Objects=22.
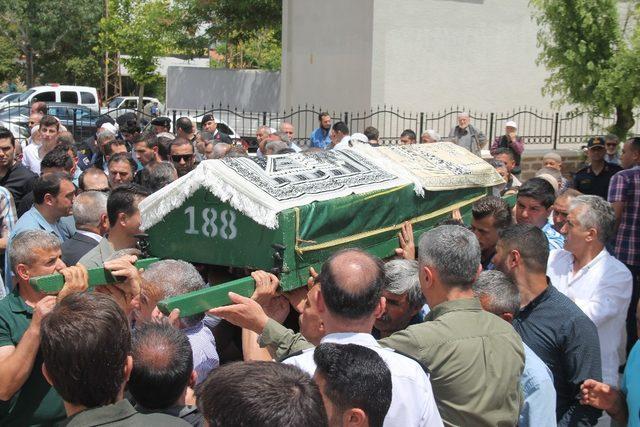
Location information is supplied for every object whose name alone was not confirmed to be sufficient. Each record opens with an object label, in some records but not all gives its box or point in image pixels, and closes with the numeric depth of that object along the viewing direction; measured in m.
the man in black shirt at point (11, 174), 6.87
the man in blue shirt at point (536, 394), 3.32
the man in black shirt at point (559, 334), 3.70
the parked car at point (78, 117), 15.04
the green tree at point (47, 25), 35.06
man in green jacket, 3.06
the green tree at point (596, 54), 11.53
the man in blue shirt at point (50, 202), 5.44
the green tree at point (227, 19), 24.69
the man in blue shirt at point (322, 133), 12.25
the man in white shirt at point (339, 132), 10.73
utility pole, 31.94
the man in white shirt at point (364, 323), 2.71
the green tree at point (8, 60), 37.44
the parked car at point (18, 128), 14.92
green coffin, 3.92
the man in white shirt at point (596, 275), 4.55
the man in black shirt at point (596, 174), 8.63
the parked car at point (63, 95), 23.67
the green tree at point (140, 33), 23.36
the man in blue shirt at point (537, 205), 5.59
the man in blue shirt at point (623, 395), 3.25
